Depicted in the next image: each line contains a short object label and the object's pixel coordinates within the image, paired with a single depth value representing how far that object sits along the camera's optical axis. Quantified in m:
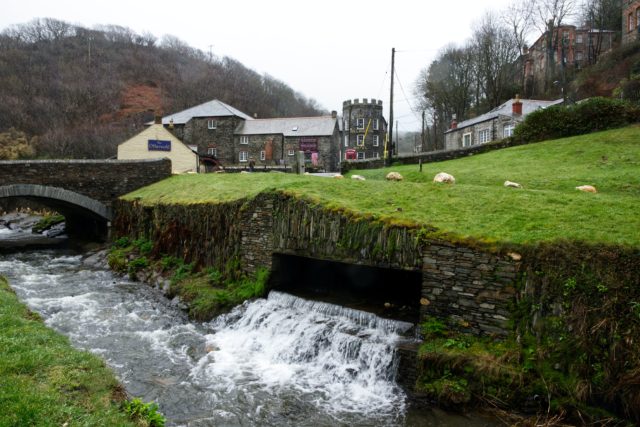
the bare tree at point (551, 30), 43.53
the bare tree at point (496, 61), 45.00
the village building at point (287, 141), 48.28
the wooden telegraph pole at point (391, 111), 23.52
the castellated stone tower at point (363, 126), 59.53
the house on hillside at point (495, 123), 30.77
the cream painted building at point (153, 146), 30.42
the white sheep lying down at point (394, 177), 15.50
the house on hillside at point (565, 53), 44.59
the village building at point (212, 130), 49.78
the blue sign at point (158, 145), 30.48
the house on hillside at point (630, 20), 37.47
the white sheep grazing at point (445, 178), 13.70
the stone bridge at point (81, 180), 20.67
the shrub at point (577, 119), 19.92
